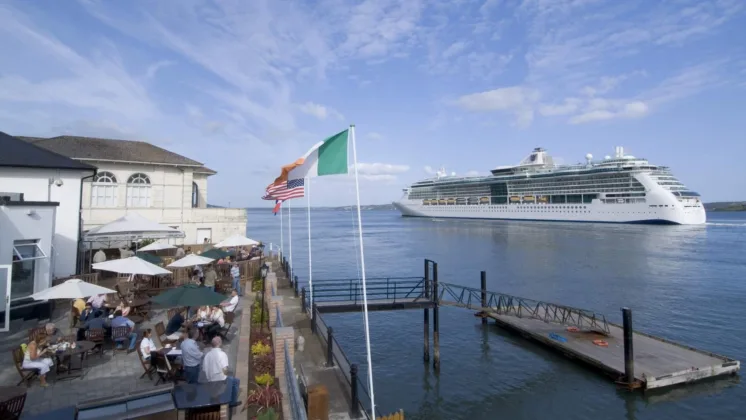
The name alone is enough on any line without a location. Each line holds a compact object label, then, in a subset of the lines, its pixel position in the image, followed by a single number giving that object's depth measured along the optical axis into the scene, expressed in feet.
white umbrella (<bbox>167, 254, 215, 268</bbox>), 51.18
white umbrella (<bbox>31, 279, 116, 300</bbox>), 32.50
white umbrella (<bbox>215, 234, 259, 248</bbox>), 69.19
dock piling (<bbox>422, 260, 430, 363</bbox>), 56.90
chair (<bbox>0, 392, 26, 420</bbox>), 19.01
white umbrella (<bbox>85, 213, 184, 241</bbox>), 58.29
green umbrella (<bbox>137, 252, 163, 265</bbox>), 54.95
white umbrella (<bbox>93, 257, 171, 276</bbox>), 43.78
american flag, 42.92
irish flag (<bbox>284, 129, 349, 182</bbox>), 27.71
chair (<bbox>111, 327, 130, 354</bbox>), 32.24
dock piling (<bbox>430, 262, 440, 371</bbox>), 54.49
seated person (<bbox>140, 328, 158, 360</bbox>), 27.31
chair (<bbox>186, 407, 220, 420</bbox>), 19.53
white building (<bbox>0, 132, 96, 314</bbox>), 37.52
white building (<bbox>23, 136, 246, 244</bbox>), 83.95
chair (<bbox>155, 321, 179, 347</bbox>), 30.65
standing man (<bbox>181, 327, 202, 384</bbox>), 24.90
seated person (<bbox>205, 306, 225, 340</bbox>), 34.36
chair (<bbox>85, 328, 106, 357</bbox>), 30.60
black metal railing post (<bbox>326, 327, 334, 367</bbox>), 34.33
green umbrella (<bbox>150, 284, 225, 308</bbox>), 32.50
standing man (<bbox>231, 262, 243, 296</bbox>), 52.85
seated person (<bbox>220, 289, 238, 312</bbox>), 41.65
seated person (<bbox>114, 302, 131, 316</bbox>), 35.70
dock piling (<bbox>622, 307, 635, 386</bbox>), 46.42
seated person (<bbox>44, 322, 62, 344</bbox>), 28.05
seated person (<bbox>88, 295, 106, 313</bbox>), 36.19
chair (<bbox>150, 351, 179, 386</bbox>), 26.73
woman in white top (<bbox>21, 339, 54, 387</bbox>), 25.45
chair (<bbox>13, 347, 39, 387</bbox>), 25.40
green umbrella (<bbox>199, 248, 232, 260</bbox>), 58.44
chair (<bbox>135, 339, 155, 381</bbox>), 26.78
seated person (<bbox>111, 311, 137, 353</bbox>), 32.28
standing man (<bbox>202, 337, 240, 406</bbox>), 23.04
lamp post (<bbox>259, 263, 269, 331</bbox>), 40.98
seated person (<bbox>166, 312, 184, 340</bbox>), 33.37
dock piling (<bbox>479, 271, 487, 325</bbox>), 64.95
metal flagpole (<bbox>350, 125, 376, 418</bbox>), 26.25
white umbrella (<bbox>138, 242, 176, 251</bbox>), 63.00
